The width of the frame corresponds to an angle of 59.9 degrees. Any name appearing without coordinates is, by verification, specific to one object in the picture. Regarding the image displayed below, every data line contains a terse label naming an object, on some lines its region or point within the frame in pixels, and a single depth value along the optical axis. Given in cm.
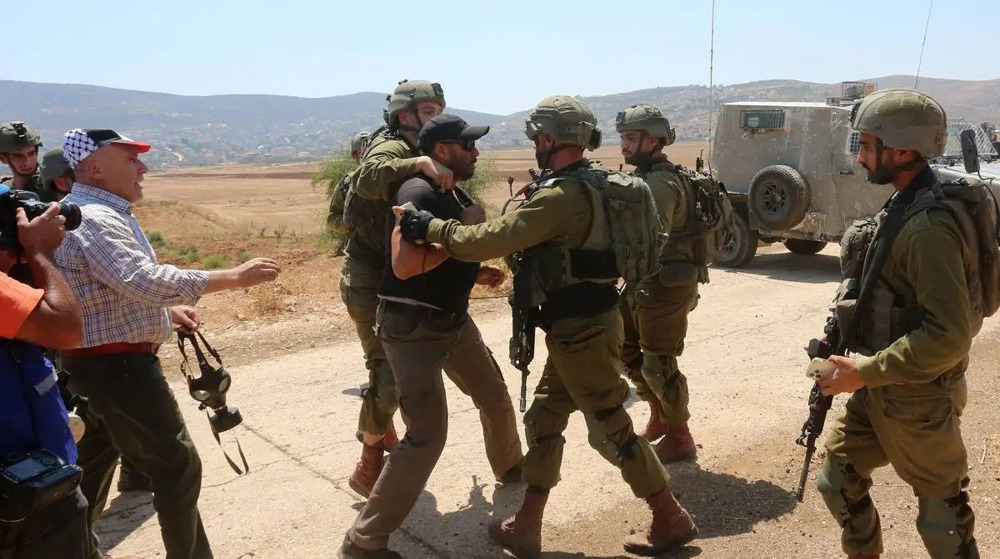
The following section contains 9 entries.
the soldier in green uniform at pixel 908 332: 292
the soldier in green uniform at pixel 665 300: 494
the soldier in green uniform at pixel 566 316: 356
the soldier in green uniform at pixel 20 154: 547
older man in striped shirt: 321
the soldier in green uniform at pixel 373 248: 455
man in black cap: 375
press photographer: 245
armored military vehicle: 1091
